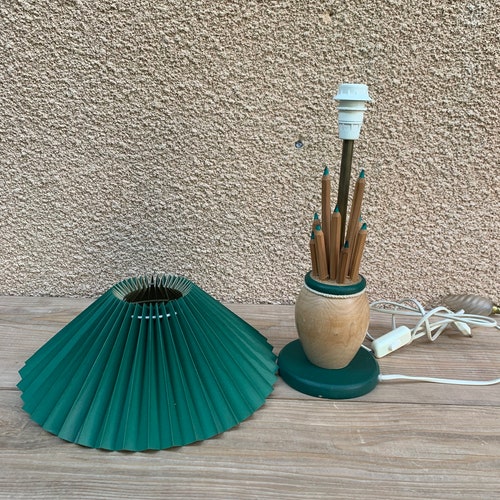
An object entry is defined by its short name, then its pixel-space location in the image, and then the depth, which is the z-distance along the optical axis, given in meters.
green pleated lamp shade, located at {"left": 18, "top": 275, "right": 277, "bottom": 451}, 0.40
